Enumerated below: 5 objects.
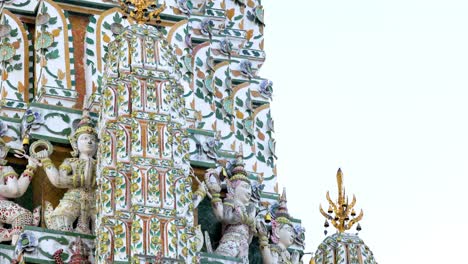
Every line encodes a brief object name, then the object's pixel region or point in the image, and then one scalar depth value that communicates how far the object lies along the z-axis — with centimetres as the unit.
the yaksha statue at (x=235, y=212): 3516
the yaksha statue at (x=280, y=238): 3594
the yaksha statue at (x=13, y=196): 3353
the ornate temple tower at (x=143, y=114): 3275
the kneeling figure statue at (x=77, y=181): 3366
